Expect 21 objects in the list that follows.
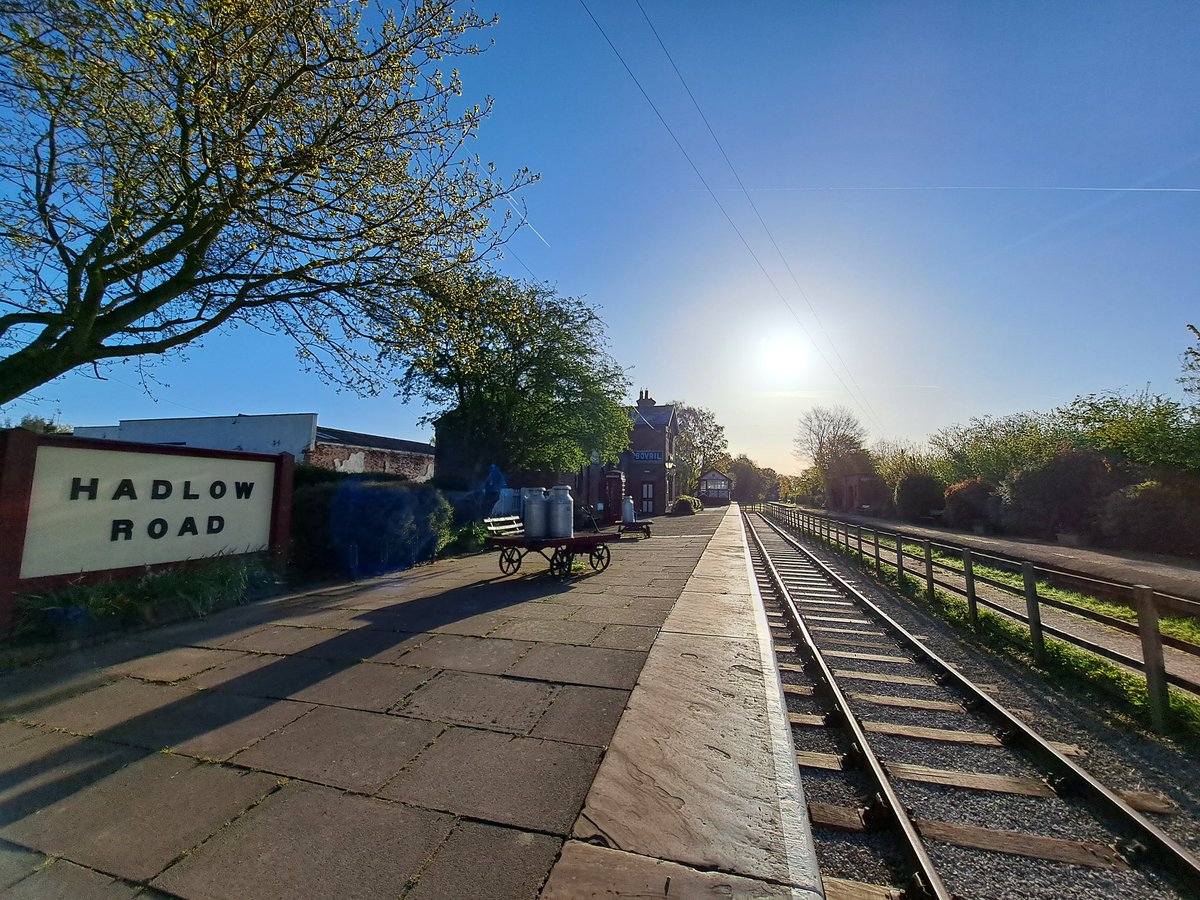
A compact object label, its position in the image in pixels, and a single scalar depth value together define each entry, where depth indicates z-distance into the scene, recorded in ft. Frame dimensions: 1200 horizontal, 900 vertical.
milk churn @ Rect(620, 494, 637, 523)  72.43
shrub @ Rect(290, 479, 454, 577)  29.48
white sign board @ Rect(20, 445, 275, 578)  18.15
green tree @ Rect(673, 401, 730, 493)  230.07
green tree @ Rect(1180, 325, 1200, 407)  47.62
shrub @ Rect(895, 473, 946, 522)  102.94
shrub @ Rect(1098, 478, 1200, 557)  46.34
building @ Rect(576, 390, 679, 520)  114.73
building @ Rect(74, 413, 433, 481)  87.71
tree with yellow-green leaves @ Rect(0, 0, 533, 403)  17.34
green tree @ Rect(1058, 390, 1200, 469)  48.06
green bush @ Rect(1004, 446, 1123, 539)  59.62
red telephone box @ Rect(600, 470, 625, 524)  75.05
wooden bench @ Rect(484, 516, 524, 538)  34.24
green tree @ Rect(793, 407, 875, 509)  154.30
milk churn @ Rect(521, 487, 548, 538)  31.55
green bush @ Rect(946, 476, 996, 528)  79.00
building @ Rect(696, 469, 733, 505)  259.19
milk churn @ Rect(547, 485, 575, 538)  31.65
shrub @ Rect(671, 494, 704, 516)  142.82
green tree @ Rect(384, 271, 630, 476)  63.52
